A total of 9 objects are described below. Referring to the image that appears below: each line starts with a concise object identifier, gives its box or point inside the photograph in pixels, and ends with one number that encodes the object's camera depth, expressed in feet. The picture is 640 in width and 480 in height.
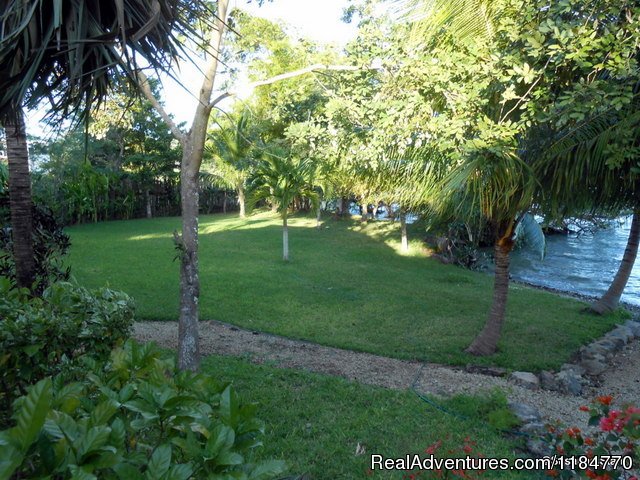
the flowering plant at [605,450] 8.13
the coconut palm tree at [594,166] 16.56
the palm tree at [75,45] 7.14
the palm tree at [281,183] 43.78
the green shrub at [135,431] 3.49
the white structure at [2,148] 48.01
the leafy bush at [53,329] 7.95
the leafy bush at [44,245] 17.94
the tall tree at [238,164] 43.50
